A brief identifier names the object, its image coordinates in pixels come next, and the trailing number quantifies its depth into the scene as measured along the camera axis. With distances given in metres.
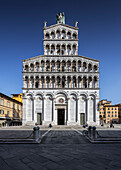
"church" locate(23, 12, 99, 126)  32.97
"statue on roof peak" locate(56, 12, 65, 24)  41.15
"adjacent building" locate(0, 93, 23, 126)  36.81
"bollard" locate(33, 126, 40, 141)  12.37
